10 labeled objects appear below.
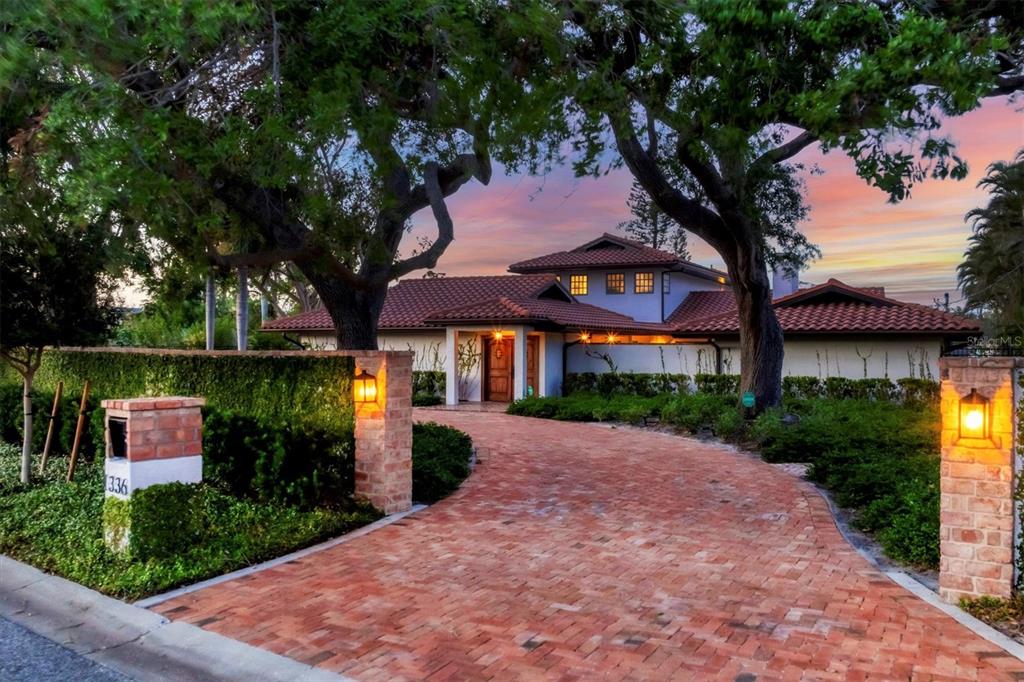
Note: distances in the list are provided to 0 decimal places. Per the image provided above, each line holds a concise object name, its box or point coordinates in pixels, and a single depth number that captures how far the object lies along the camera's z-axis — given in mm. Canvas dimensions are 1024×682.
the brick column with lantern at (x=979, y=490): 4852
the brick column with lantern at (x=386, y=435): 7559
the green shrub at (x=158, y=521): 5992
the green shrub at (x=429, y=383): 22516
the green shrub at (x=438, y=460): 8472
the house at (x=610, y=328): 19125
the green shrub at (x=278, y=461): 7617
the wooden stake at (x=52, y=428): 9875
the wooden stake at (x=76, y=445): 9047
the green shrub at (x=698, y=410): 15281
